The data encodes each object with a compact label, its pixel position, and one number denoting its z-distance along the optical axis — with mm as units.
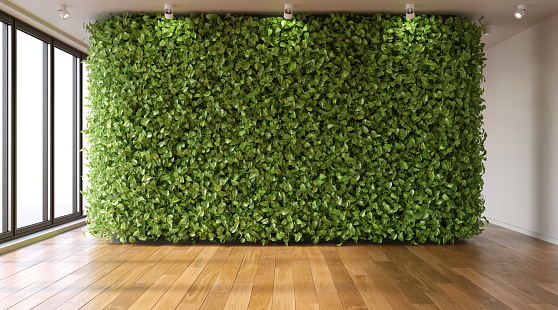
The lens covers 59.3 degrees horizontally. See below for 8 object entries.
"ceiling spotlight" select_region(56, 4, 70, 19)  4805
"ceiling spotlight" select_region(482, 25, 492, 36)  5453
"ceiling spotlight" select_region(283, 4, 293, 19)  4773
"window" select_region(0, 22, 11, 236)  5000
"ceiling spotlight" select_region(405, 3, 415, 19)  4804
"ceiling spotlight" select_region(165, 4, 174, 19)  4834
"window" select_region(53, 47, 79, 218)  6461
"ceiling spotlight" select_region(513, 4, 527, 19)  4824
